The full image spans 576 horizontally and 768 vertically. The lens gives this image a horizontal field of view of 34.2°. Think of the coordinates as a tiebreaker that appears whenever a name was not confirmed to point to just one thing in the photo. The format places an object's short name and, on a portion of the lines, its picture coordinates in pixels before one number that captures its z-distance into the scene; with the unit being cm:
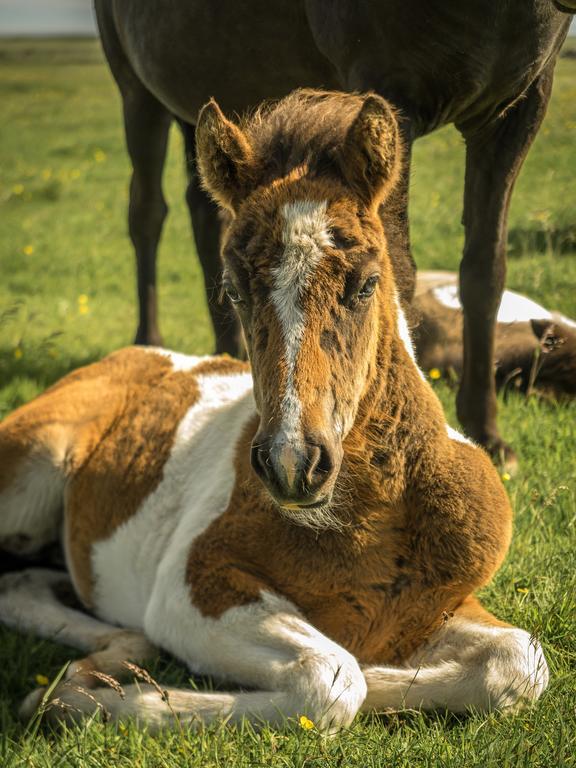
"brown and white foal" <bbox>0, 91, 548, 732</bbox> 256
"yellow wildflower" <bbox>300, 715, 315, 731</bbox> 266
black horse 362
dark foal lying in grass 555
